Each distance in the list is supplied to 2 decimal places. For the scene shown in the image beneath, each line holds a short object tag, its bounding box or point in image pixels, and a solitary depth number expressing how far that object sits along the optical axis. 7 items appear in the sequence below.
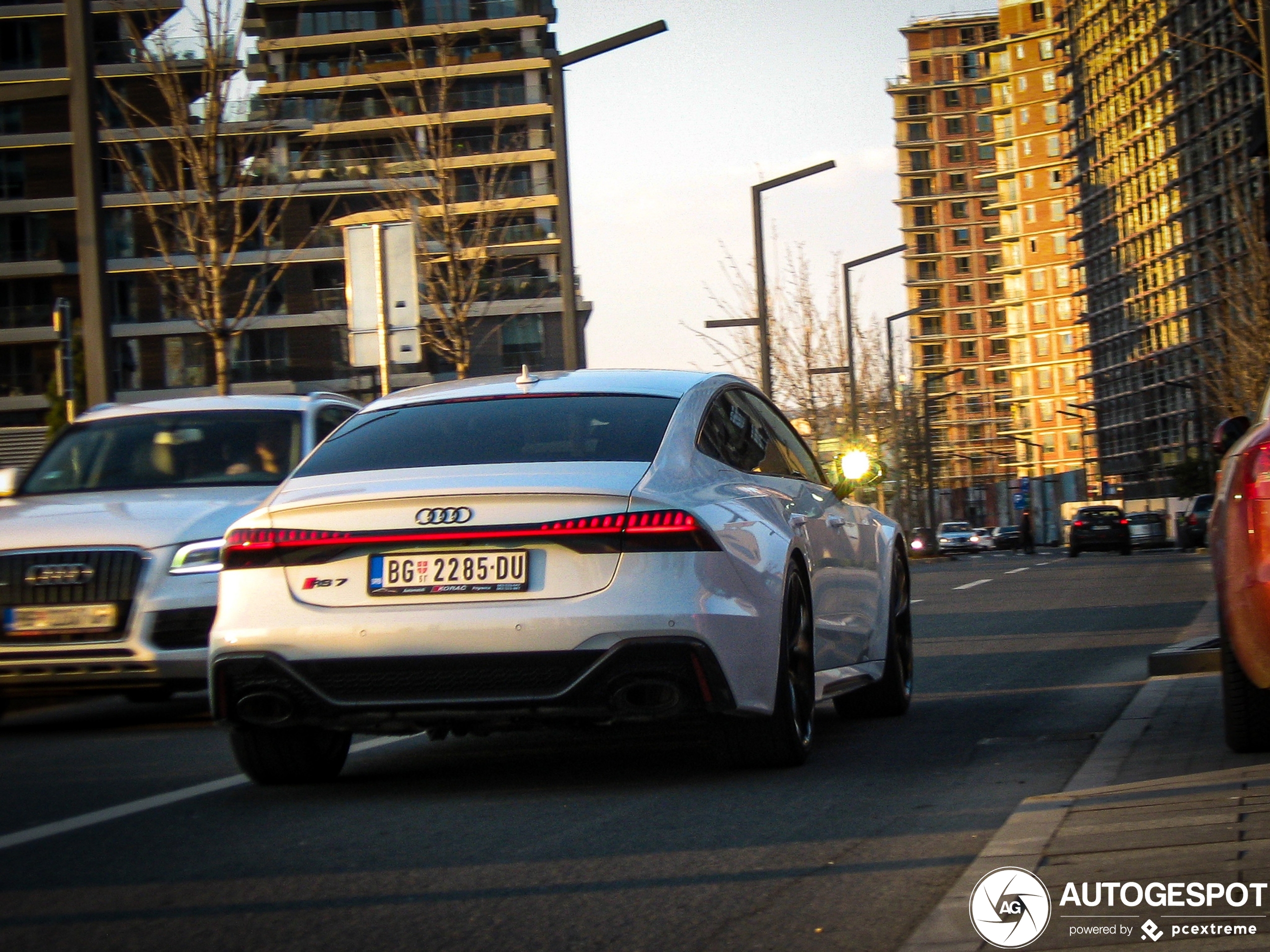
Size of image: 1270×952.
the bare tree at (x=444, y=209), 33.09
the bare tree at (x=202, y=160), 22.83
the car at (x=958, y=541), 87.88
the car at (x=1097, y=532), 61.69
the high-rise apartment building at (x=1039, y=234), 174.25
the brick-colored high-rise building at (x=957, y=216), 182.62
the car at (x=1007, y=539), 104.12
